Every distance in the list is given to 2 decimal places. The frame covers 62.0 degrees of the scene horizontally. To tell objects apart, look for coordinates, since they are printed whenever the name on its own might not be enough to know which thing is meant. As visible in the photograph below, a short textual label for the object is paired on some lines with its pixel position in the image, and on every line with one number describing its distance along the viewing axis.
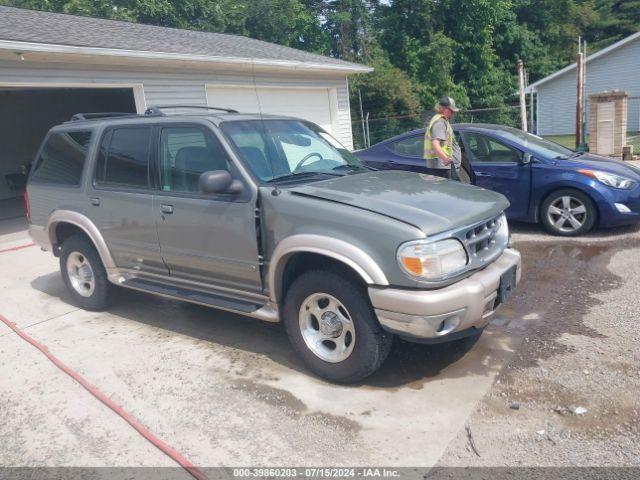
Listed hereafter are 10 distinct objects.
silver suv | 3.29
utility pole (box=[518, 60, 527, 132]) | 13.96
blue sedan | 6.60
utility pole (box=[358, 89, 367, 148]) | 19.58
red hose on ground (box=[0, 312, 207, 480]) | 2.93
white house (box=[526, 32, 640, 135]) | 27.36
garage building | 8.66
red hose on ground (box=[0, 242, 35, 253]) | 8.45
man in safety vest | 6.44
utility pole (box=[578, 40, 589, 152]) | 13.12
